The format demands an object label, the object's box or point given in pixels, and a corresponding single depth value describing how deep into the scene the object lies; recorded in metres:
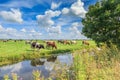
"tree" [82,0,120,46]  11.31
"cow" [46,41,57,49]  15.33
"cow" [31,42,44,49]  13.81
